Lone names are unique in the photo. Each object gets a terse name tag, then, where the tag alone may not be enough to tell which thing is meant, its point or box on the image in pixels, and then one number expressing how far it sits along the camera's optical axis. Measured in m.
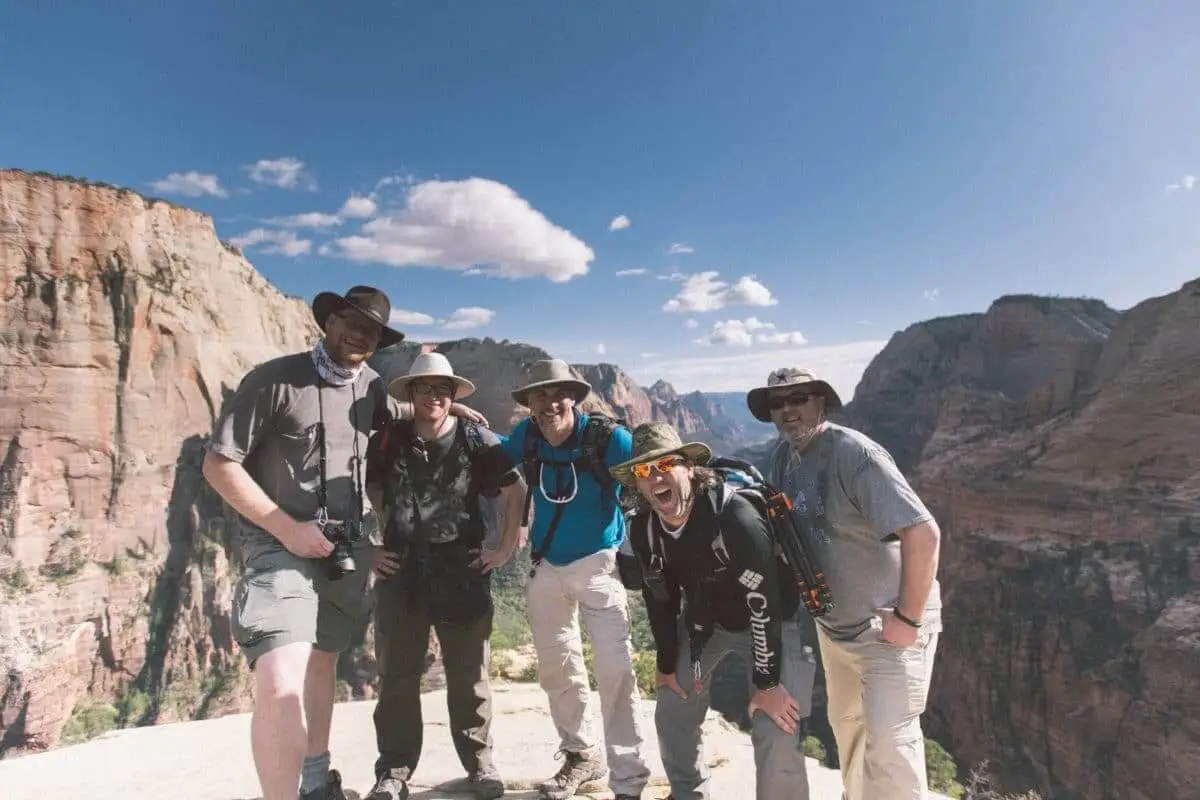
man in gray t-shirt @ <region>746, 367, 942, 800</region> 3.13
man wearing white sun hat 3.85
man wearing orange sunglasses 3.14
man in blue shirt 4.01
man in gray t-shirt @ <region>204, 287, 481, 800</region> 2.88
